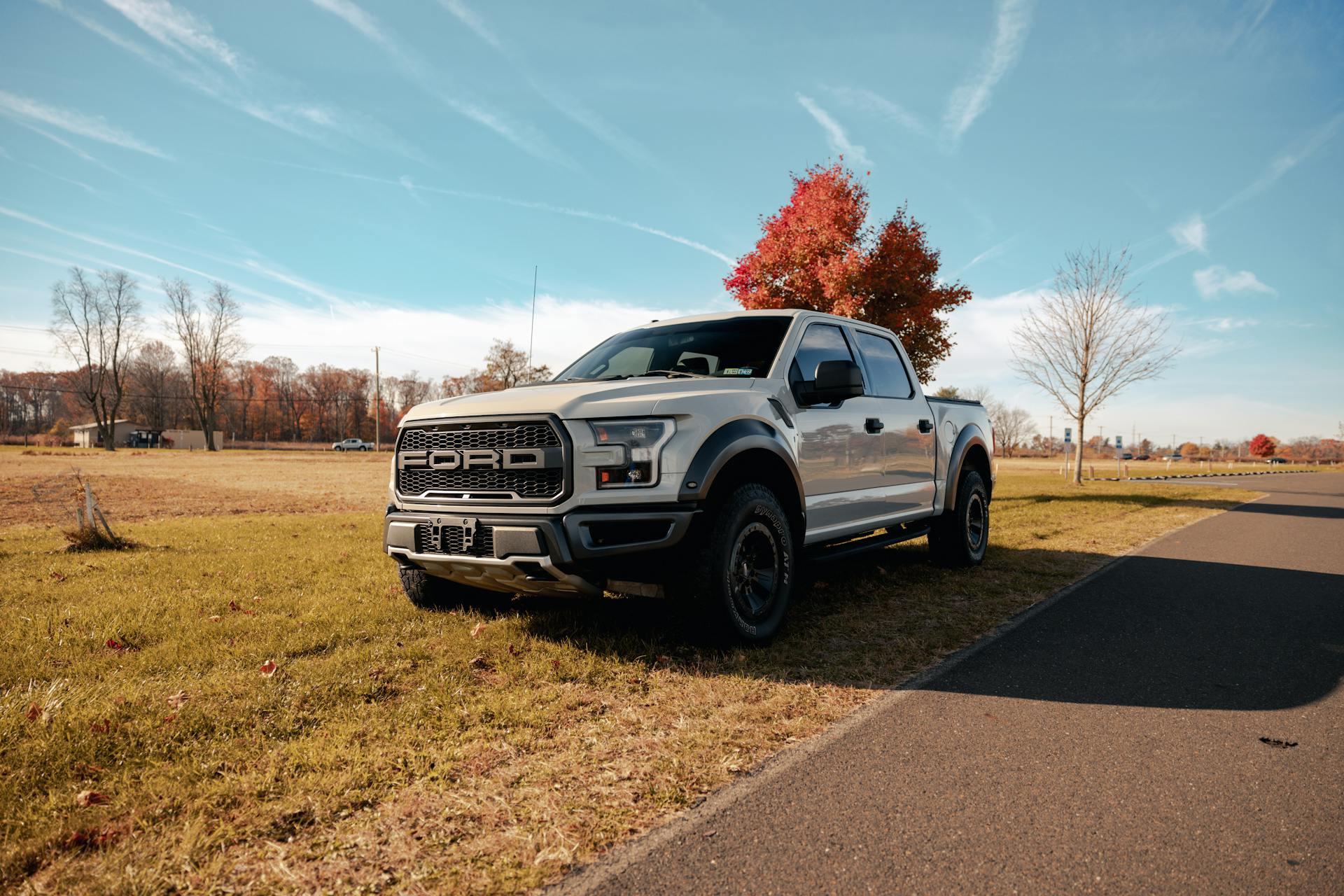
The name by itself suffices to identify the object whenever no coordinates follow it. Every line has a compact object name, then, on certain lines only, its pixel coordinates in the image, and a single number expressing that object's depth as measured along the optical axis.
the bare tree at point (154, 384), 96.12
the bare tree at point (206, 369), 65.25
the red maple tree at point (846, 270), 14.49
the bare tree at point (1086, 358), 23.33
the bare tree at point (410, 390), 103.88
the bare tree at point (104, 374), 62.09
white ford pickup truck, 3.99
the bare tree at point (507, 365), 57.66
